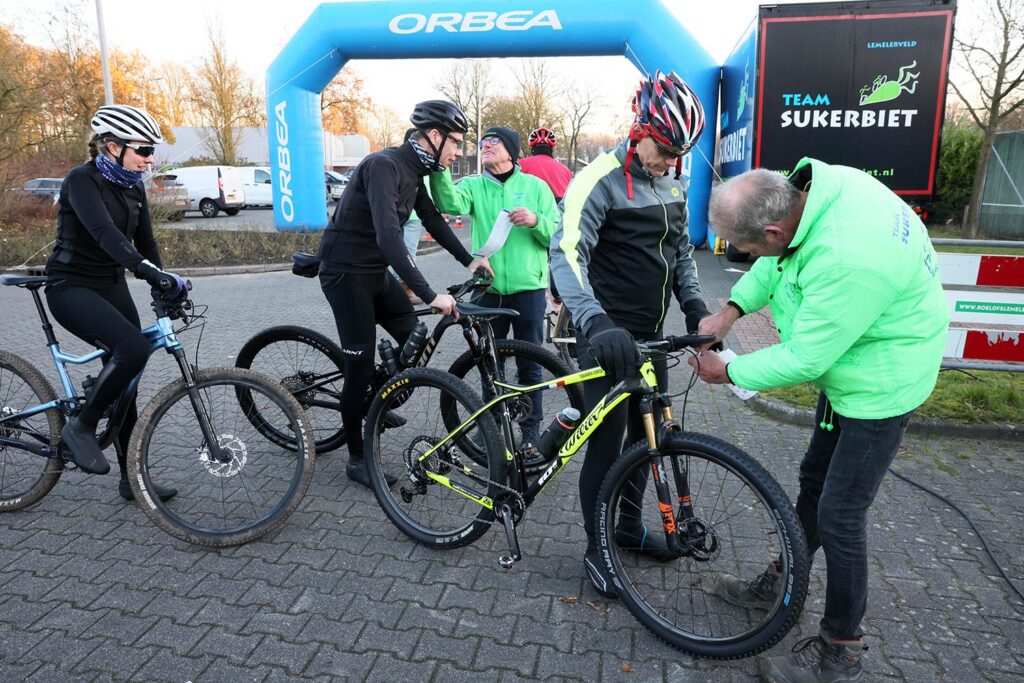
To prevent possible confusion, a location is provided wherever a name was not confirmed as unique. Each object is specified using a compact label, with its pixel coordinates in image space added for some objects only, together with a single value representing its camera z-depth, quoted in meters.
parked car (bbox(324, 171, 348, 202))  31.97
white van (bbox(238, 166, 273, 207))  29.81
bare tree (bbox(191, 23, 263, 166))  43.31
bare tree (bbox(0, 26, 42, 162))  14.95
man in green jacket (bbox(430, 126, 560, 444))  4.43
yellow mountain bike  2.42
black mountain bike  3.53
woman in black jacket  3.21
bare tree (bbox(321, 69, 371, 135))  44.09
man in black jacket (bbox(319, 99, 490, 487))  3.42
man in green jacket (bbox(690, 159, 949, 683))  2.00
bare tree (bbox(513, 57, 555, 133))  37.62
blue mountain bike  3.25
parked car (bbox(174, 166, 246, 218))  25.16
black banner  11.55
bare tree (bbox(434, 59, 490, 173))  38.72
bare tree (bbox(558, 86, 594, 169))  41.22
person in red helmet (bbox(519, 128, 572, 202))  6.73
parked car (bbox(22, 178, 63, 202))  16.21
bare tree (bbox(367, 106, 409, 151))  68.50
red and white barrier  4.85
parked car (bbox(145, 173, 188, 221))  15.02
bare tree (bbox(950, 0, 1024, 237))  17.62
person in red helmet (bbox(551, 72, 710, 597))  2.55
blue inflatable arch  13.52
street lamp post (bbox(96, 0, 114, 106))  20.03
